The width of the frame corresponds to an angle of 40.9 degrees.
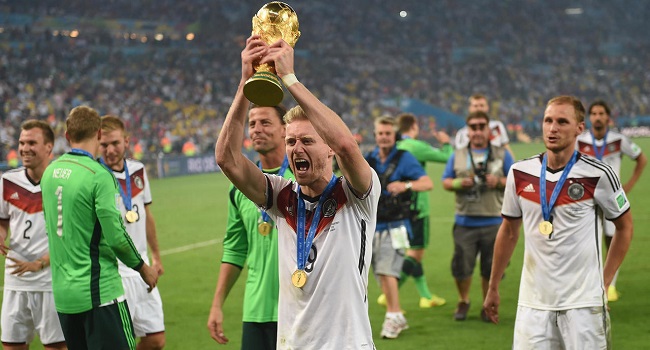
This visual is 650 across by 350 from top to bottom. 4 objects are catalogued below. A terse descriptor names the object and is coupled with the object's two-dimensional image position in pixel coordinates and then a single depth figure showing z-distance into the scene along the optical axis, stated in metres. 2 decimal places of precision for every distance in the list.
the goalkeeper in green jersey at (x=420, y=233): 9.66
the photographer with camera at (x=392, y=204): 8.42
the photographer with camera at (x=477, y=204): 9.05
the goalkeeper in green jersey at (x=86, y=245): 5.21
